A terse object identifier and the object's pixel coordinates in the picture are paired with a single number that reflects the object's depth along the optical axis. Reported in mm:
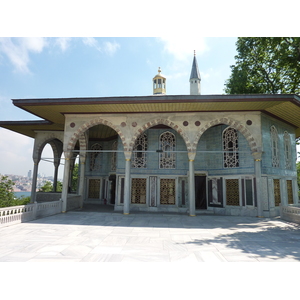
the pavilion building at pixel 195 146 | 9362
